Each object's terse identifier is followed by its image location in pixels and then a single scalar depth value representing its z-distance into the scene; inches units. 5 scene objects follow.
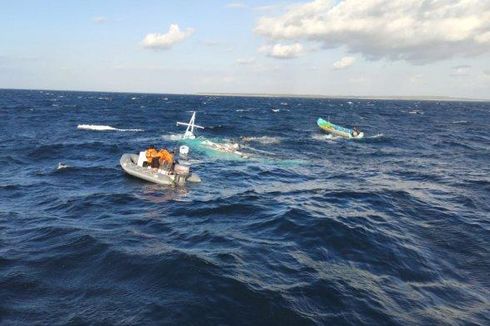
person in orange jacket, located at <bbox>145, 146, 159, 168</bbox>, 1104.8
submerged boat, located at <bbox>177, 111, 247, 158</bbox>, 1579.7
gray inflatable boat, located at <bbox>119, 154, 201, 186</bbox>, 1068.5
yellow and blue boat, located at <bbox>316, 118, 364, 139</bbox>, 2313.6
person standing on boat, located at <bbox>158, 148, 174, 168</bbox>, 1103.6
